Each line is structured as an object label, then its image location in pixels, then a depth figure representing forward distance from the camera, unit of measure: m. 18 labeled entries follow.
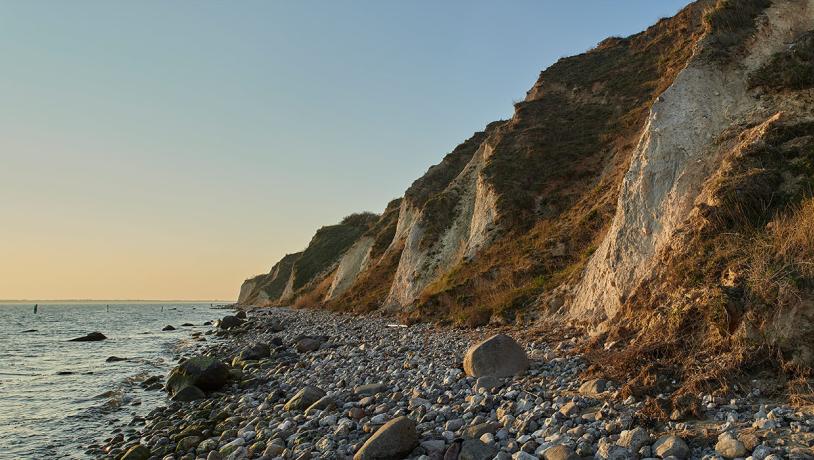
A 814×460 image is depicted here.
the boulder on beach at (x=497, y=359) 10.13
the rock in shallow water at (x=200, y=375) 14.84
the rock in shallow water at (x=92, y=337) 36.66
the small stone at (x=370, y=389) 10.81
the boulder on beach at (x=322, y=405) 10.13
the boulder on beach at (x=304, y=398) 10.84
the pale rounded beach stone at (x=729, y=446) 5.20
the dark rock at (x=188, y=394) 14.26
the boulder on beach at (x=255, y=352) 19.52
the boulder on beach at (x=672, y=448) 5.45
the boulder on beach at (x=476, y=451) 6.54
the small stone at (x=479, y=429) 7.24
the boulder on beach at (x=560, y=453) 5.87
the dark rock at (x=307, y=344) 19.80
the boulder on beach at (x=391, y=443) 7.14
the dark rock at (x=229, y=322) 41.95
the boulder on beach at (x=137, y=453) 9.59
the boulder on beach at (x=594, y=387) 7.92
